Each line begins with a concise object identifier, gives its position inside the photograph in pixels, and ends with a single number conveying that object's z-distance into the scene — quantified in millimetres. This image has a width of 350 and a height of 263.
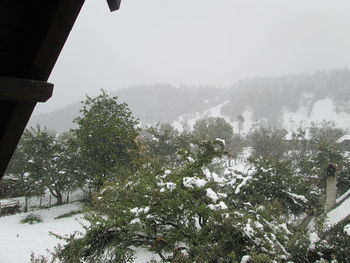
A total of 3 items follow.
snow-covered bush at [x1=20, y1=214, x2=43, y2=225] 15188
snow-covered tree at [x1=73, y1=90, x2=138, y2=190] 17094
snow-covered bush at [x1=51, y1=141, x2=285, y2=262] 5680
